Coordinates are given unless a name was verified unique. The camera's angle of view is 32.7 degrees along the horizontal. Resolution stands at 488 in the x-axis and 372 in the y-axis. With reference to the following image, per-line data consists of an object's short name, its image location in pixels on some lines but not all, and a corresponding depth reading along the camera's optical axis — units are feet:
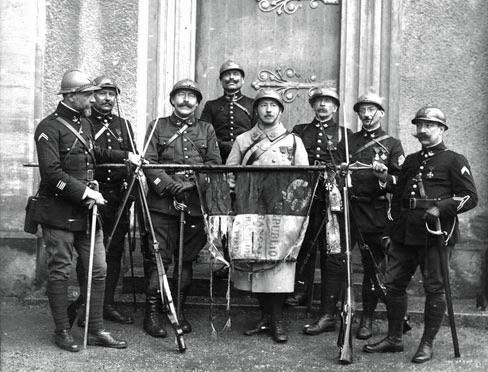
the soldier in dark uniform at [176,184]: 23.03
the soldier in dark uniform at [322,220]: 23.04
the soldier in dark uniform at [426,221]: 20.89
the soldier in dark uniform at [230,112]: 25.22
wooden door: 28.78
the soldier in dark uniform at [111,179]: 23.53
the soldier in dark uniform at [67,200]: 21.04
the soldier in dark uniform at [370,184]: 23.27
